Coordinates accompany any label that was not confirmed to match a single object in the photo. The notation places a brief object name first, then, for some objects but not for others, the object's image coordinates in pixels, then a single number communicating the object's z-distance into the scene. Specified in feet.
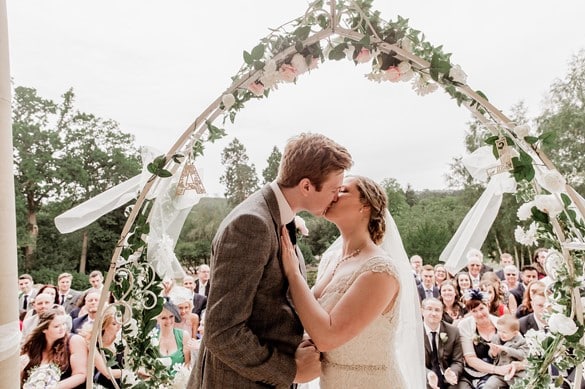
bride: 6.52
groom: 5.67
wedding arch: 7.16
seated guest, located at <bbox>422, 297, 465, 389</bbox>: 14.96
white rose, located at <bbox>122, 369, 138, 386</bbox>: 8.13
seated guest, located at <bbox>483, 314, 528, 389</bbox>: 14.24
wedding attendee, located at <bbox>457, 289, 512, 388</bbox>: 14.70
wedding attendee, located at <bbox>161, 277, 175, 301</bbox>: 17.26
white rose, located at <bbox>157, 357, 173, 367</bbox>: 8.75
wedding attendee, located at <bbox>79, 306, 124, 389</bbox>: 13.29
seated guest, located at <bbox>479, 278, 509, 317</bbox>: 18.29
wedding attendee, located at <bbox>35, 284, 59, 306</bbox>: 19.21
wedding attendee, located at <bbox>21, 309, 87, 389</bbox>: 13.04
